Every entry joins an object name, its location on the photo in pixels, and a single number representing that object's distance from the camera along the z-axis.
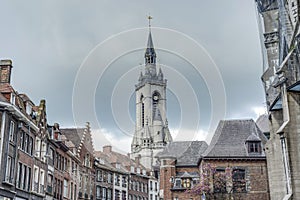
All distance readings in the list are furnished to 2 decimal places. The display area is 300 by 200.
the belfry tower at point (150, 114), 121.38
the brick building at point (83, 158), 54.66
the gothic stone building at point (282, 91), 20.52
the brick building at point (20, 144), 31.19
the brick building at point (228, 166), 41.88
